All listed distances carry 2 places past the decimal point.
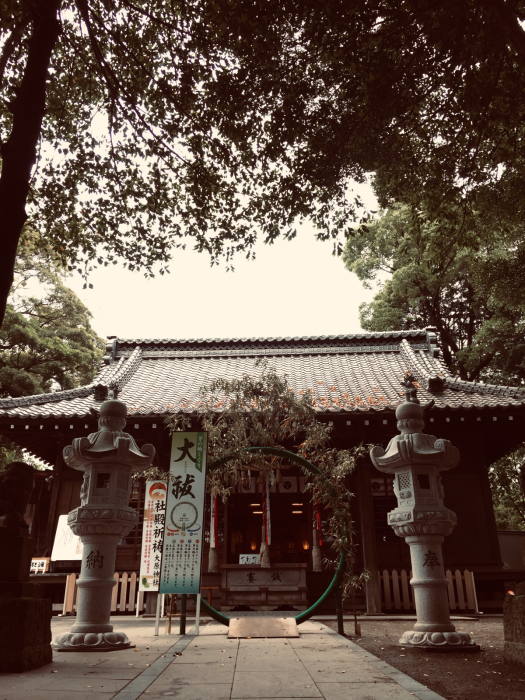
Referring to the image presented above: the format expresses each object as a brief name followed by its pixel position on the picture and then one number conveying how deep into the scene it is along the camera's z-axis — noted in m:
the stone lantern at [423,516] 6.07
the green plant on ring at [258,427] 9.02
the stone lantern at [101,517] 6.08
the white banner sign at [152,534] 10.01
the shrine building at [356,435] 11.31
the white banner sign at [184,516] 6.94
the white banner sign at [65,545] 11.26
